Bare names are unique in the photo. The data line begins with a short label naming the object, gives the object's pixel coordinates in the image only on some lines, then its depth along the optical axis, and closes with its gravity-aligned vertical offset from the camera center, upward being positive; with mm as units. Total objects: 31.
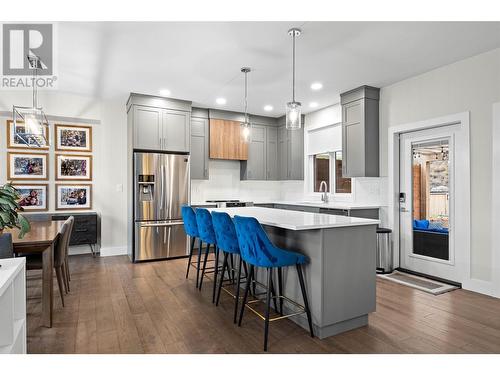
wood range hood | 5949 +878
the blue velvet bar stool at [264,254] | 2354 -524
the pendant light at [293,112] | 2977 +713
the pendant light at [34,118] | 3344 +766
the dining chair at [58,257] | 2927 -708
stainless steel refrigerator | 4938 -282
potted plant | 1848 -153
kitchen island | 2426 -673
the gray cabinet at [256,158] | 6398 +586
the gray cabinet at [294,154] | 6332 +655
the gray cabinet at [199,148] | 5762 +706
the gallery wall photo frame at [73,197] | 5254 -181
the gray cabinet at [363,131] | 4629 +836
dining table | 2594 -563
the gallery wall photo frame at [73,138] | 5250 +831
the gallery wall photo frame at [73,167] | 5250 +328
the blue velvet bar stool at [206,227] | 3328 -448
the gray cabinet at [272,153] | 6602 +711
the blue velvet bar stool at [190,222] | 3691 -426
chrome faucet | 5608 -94
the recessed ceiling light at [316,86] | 4488 +1483
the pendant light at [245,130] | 3742 +675
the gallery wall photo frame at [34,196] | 5020 -159
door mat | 3617 -1202
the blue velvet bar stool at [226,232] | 2912 -437
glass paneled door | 3912 -222
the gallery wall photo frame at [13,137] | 4895 +774
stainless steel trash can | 4336 -920
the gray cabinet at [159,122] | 4988 +1057
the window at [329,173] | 5645 +257
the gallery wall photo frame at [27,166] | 4938 +333
